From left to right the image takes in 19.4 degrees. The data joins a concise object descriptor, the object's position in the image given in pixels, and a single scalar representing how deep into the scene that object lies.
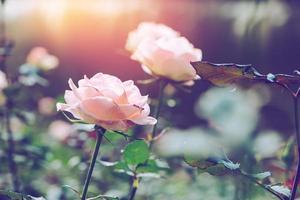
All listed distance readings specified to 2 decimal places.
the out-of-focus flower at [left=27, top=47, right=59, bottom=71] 1.40
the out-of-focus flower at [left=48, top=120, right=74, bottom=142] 1.47
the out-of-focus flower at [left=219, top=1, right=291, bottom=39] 1.23
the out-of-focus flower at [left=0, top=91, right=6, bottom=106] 1.32
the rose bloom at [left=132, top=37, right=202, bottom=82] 0.91
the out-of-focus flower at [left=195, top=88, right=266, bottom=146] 1.12
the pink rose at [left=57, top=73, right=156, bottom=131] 0.71
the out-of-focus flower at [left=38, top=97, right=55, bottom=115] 1.74
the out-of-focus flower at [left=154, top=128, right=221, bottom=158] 0.76
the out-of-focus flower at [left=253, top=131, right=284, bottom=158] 1.13
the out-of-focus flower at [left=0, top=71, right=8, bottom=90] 1.22
